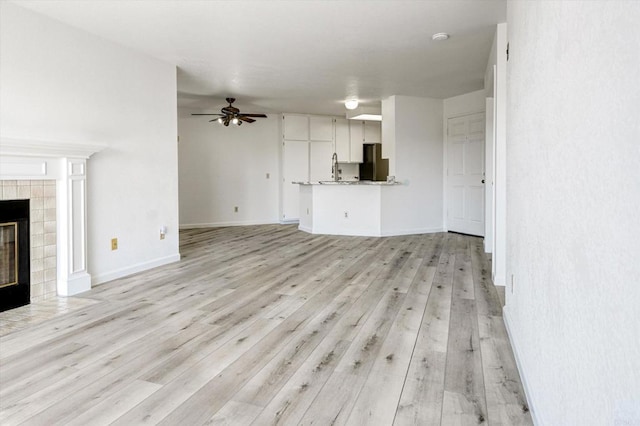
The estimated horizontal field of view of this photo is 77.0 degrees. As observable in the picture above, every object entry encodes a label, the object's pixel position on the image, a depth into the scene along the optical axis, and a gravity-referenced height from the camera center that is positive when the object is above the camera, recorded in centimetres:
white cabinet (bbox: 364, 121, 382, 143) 917 +164
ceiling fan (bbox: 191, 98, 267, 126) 675 +151
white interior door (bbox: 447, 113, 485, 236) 636 +48
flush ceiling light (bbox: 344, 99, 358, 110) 686 +172
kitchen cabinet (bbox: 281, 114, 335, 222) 865 +111
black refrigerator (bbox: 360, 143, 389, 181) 931 +92
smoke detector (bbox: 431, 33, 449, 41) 382 +160
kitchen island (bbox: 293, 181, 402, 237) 668 -8
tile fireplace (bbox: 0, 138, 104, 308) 311 -5
